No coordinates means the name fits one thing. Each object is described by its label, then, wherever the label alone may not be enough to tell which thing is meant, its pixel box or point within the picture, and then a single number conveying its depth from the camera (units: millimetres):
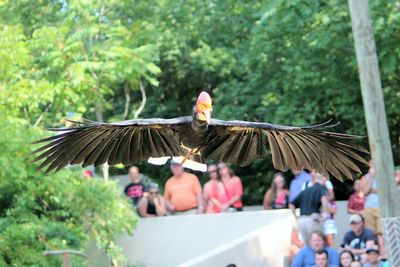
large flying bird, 8570
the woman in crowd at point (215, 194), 14094
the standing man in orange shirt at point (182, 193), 14352
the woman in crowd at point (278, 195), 14094
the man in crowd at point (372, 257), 11836
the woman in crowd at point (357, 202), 13715
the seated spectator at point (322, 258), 12016
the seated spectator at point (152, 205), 14992
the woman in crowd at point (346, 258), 11805
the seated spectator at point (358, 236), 12402
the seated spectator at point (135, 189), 15266
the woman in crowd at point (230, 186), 13945
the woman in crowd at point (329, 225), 12734
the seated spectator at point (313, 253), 12133
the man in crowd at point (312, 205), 13062
